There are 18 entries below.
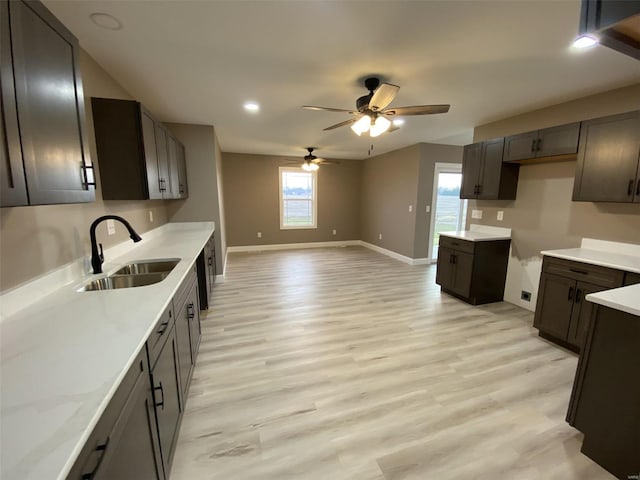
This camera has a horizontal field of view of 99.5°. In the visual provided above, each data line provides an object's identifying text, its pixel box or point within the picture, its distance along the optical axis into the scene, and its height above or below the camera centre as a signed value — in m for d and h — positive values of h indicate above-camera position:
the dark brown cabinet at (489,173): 3.49 +0.42
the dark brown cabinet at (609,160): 2.32 +0.41
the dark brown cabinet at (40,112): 0.95 +0.35
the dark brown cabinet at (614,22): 0.87 +0.62
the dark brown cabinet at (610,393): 1.39 -1.02
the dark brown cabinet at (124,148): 2.16 +0.42
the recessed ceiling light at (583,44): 1.69 +1.08
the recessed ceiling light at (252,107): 3.13 +1.11
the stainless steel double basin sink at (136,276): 1.89 -0.58
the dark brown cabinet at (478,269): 3.60 -0.88
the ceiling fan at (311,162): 5.77 +0.86
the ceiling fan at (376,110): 2.25 +0.83
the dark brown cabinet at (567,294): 2.37 -0.86
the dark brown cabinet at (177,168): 3.17 +0.42
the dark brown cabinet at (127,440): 0.71 -0.75
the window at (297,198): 7.14 +0.10
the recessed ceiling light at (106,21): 1.64 +1.11
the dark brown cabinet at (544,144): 2.75 +0.67
